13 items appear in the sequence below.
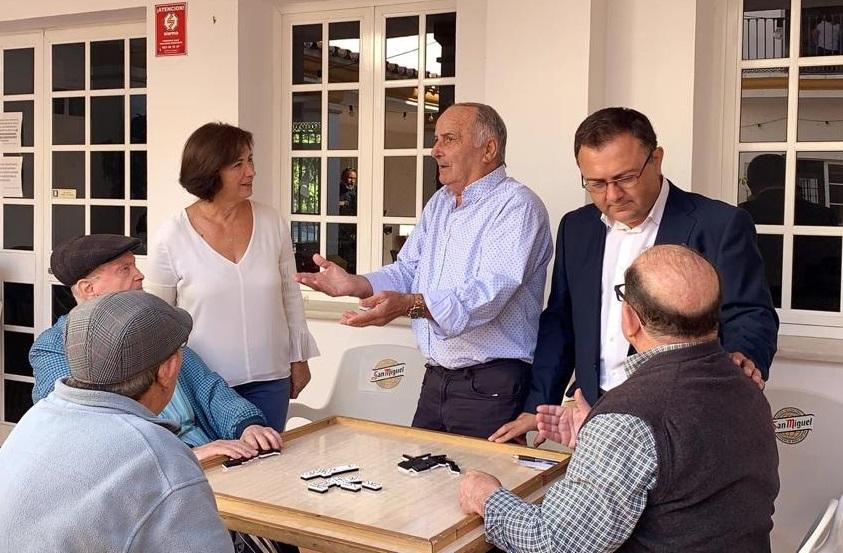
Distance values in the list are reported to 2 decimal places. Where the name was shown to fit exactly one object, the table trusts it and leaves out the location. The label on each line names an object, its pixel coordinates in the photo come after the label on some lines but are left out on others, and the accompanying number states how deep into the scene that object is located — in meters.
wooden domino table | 1.89
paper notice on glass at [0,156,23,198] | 5.71
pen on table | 2.46
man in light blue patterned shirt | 2.81
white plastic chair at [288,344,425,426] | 3.96
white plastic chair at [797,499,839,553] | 2.12
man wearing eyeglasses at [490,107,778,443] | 2.50
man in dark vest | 1.68
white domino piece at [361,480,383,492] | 2.18
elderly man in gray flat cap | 1.45
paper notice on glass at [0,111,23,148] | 5.70
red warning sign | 4.81
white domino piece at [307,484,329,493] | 2.16
